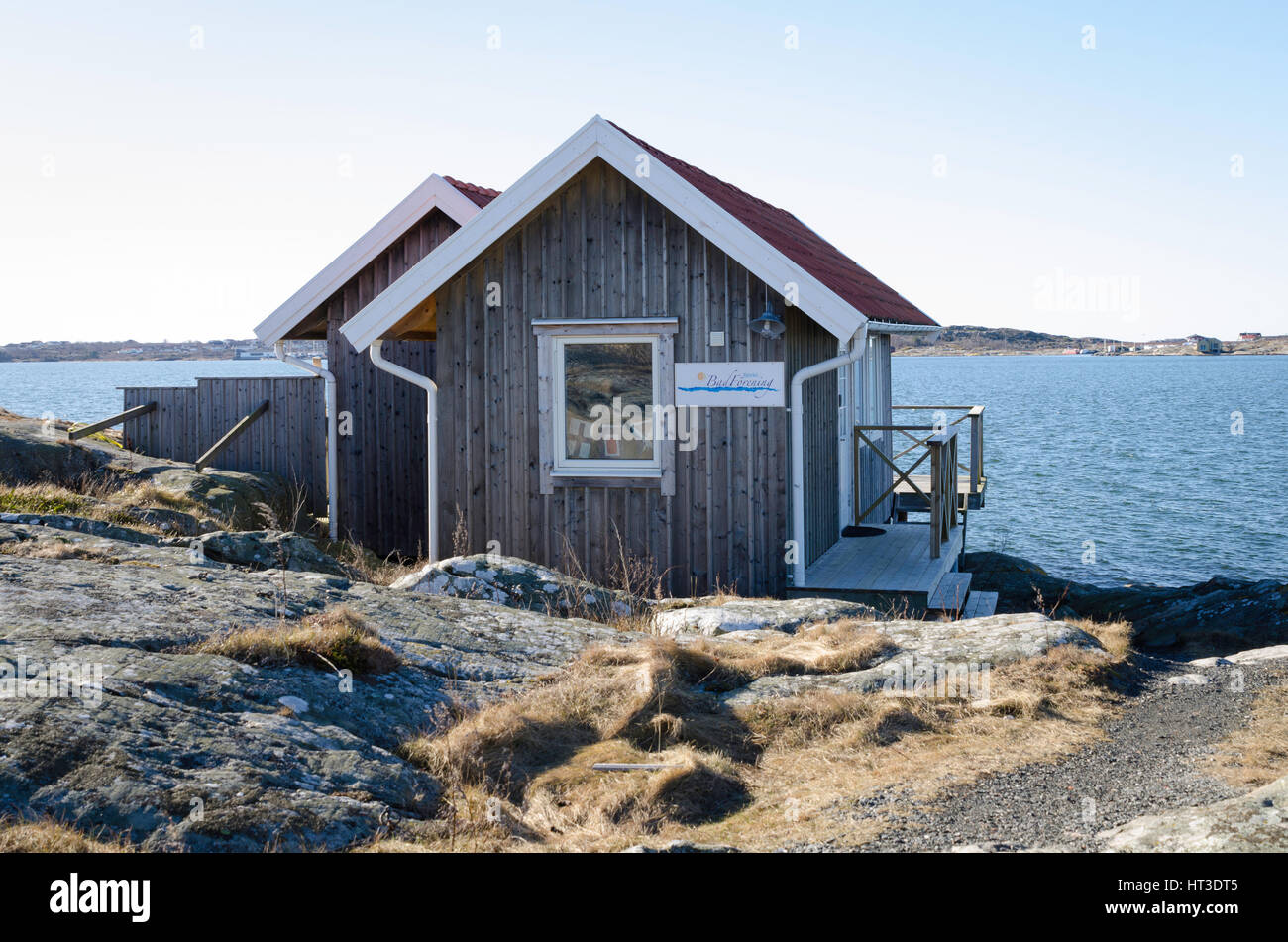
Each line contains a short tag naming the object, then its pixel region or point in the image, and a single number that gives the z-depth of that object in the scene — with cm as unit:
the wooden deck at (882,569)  1195
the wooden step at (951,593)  1353
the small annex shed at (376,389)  1616
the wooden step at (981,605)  1658
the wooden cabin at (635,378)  1188
